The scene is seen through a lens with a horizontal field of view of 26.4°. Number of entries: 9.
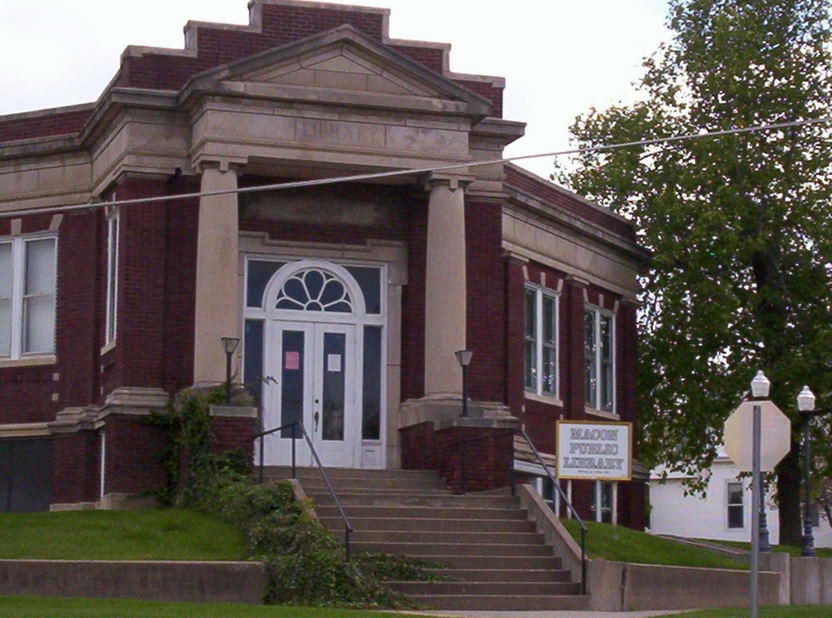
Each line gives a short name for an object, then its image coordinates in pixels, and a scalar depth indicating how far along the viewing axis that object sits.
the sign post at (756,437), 15.96
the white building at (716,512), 64.56
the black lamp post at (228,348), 25.09
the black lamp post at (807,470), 28.20
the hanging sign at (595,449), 25.16
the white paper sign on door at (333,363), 28.39
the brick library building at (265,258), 26.56
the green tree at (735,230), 35.31
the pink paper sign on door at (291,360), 28.14
